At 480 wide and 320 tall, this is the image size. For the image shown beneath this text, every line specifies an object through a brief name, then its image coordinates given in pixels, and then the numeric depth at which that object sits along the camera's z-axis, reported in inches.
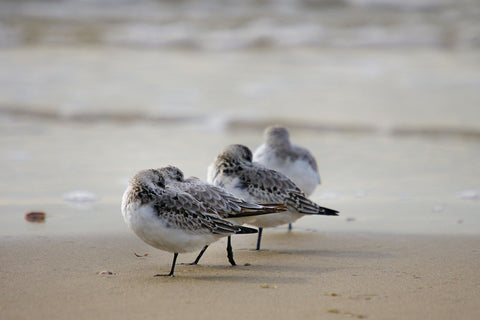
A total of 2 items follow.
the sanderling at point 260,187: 437.1
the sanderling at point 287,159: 524.4
